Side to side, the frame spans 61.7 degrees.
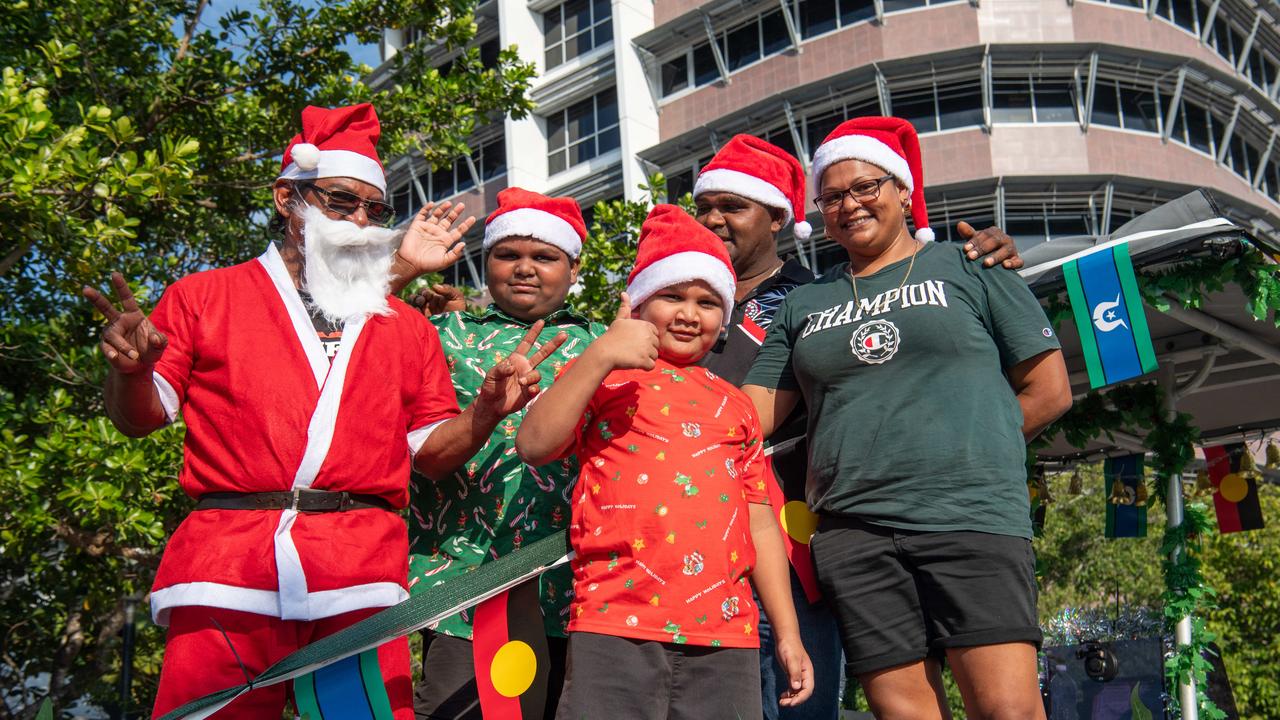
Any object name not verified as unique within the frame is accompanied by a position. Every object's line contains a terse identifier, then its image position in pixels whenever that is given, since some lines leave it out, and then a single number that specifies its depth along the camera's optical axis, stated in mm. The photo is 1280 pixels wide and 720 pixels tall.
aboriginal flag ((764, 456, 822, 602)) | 3207
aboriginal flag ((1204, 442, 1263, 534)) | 8328
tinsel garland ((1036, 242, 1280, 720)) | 4977
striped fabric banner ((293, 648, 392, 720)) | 2455
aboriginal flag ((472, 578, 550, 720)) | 2711
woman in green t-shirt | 2734
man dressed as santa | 2471
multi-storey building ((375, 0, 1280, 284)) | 25094
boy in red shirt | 2541
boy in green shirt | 3066
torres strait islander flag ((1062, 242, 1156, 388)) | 4707
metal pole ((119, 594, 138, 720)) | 10273
